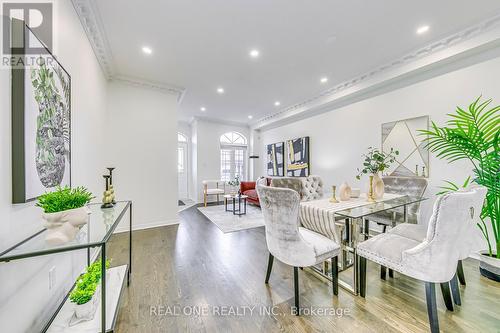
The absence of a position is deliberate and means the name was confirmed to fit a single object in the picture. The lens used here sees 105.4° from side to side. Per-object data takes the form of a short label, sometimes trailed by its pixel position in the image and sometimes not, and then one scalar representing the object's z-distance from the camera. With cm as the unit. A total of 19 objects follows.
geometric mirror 305
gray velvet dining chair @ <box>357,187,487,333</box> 127
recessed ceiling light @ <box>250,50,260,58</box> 293
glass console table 93
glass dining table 185
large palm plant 196
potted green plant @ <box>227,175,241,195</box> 646
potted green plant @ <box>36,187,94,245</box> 103
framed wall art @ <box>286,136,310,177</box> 531
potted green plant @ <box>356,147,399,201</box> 239
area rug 394
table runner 188
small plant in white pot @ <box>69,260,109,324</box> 129
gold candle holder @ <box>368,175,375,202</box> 238
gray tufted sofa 336
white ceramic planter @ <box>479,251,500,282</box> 198
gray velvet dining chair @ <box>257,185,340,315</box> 158
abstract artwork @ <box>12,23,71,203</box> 108
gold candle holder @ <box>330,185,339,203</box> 228
